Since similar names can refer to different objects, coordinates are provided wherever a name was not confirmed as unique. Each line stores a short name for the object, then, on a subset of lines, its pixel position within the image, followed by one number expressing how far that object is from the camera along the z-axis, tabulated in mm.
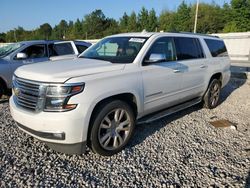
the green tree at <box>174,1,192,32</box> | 44422
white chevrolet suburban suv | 2375
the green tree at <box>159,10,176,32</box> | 46907
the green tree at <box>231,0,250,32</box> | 36854
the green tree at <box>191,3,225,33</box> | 46348
